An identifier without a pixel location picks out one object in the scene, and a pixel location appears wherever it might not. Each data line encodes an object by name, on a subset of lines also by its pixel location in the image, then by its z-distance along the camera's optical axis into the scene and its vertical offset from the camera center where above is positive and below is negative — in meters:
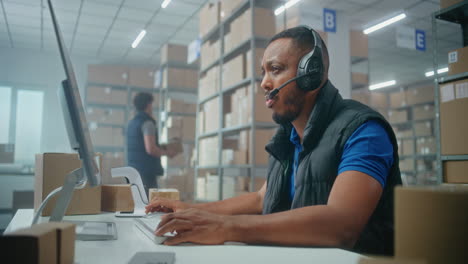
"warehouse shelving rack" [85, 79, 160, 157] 7.20 +1.02
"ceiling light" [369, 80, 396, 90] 9.37 +1.92
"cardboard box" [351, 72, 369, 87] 4.62 +1.01
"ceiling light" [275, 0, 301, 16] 5.00 +2.13
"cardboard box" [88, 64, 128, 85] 7.14 +1.62
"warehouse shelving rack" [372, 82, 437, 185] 7.16 +0.33
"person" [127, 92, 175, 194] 3.38 +0.14
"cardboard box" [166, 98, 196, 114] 5.61 +0.79
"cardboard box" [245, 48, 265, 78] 3.18 +0.83
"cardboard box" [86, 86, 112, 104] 7.08 +1.20
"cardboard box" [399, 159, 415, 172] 7.49 -0.13
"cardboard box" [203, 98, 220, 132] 3.88 +0.46
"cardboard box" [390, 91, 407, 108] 7.95 +1.30
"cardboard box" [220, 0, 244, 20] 3.59 +1.53
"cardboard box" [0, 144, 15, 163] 3.53 +0.03
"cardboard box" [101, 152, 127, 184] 1.71 -0.11
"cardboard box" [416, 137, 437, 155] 7.24 +0.26
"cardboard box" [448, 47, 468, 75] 2.40 +0.65
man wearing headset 0.79 -0.05
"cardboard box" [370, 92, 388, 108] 8.23 +1.33
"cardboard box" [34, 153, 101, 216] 1.30 -0.09
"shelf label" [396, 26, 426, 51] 5.82 +1.95
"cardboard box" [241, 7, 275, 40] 3.25 +1.21
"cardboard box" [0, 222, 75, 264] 0.44 -0.11
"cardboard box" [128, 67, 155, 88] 7.37 +1.60
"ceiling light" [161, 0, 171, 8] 5.21 +2.21
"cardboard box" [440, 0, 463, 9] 2.46 +1.06
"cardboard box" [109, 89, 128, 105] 7.23 +1.18
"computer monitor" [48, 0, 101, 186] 0.82 +0.09
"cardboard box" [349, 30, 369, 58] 4.41 +1.39
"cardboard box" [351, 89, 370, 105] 4.71 +0.84
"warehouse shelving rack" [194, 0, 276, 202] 3.15 +0.67
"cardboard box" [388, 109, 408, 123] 7.87 +0.93
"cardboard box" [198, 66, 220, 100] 3.98 +0.84
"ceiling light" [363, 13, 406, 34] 5.67 +2.16
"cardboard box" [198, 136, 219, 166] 3.88 +0.07
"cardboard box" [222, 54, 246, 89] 3.38 +0.82
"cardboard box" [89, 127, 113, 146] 7.07 +0.40
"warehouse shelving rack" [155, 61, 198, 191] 5.65 +0.91
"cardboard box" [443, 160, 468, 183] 2.38 -0.08
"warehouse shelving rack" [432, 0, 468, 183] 2.40 +0.80
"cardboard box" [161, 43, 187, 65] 5.76 +1.64
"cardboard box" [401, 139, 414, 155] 7.62 +0.26
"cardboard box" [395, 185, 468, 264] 0.40 -0.07
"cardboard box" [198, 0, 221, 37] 4.07 +1.61
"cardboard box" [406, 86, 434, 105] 7.37 +1.31
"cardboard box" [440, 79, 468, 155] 2.35 +0.27
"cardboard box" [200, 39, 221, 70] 4.03 +1.21
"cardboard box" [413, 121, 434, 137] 7.34 +0.61
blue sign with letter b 4.33 +1.63
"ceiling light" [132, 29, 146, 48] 6.45 +2.17
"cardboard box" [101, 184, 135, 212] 1.47 -0.17
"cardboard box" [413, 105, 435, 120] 7.38 +0.95
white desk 0.68 -0.19
